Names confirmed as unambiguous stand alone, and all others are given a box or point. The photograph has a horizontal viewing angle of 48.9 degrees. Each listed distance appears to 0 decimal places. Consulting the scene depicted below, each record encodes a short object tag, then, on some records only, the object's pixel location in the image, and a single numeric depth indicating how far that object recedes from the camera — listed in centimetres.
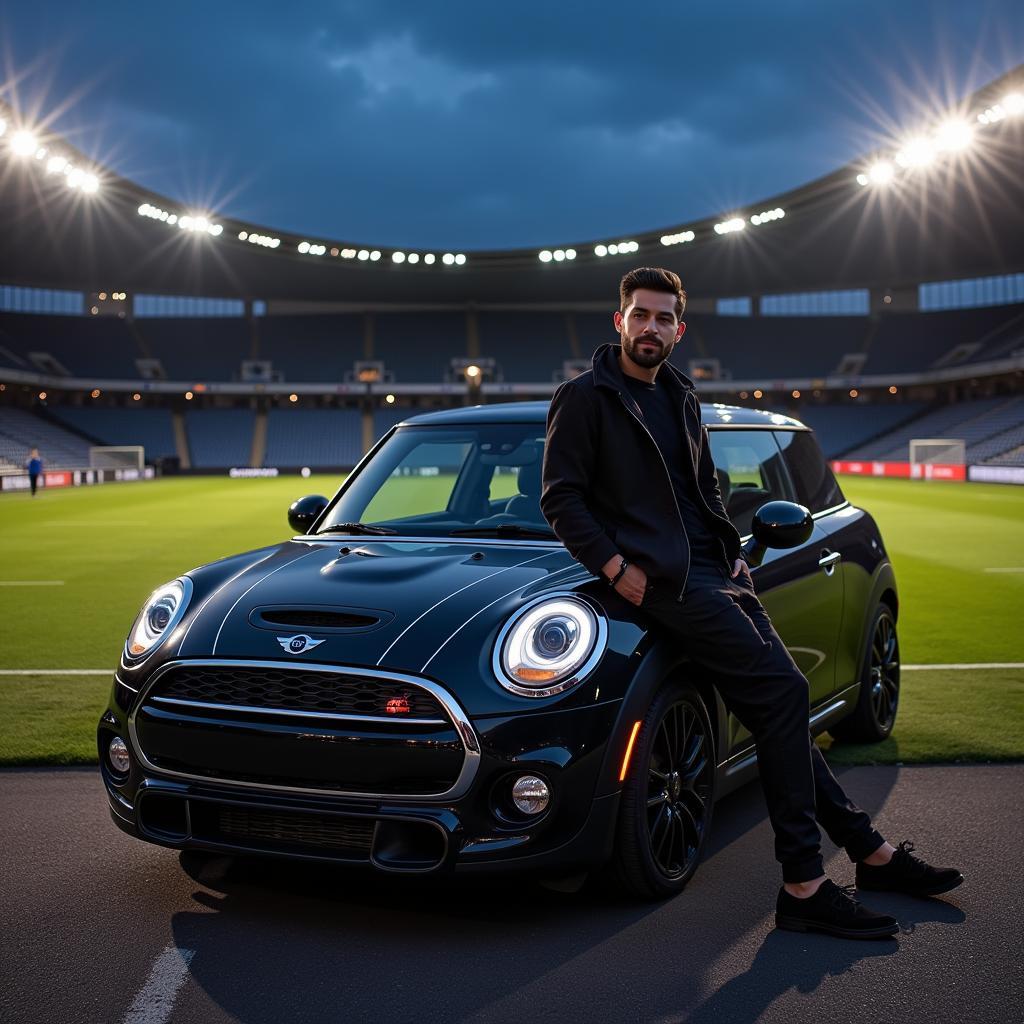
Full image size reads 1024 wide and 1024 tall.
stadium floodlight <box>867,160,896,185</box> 4372
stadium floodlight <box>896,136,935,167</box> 4106
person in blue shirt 3751
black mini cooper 312
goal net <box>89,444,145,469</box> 5565
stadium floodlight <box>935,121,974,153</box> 3841
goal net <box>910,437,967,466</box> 4662
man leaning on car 332
